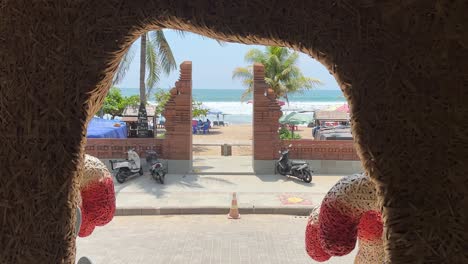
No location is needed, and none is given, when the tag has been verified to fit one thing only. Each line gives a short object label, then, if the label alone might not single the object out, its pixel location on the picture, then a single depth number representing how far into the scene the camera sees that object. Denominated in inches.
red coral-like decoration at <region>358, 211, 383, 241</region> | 95.7
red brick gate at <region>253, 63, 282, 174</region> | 442.6
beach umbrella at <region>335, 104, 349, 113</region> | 887.1
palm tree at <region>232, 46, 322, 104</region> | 750.5
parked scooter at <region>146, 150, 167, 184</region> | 406.3
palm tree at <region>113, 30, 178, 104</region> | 561.3
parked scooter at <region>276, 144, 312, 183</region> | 422.0
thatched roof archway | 49.6
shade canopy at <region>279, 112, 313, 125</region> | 804.2
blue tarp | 493.4
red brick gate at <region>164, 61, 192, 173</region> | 437.4
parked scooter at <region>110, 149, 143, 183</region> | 414.9
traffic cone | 323.9
